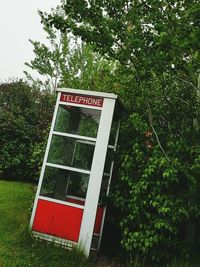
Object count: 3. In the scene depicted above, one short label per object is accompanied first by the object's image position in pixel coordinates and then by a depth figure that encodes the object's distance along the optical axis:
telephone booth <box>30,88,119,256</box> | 3.92
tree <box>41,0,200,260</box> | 3.45
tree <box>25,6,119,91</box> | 11.59
